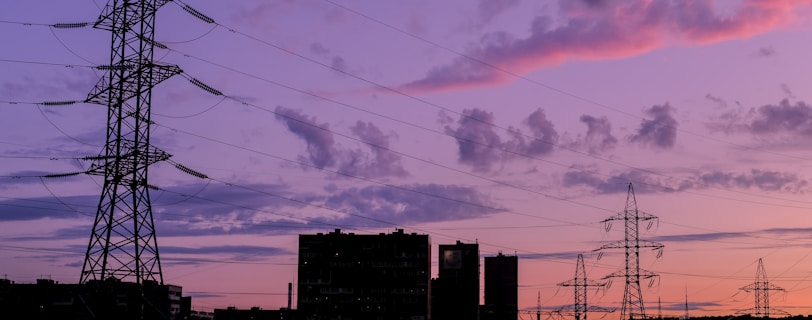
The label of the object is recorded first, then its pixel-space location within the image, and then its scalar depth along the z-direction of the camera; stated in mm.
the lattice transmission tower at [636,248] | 165625
